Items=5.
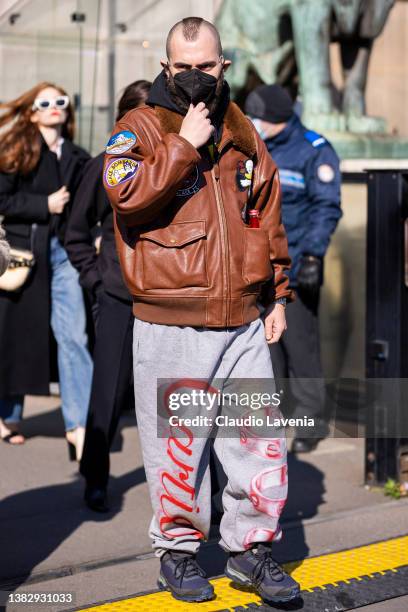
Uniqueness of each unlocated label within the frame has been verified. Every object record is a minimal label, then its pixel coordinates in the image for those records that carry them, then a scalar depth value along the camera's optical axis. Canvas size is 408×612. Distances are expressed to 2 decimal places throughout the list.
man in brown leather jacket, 5.34
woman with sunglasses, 8.46
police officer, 8.67
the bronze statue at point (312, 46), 11.77
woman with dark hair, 7.23
